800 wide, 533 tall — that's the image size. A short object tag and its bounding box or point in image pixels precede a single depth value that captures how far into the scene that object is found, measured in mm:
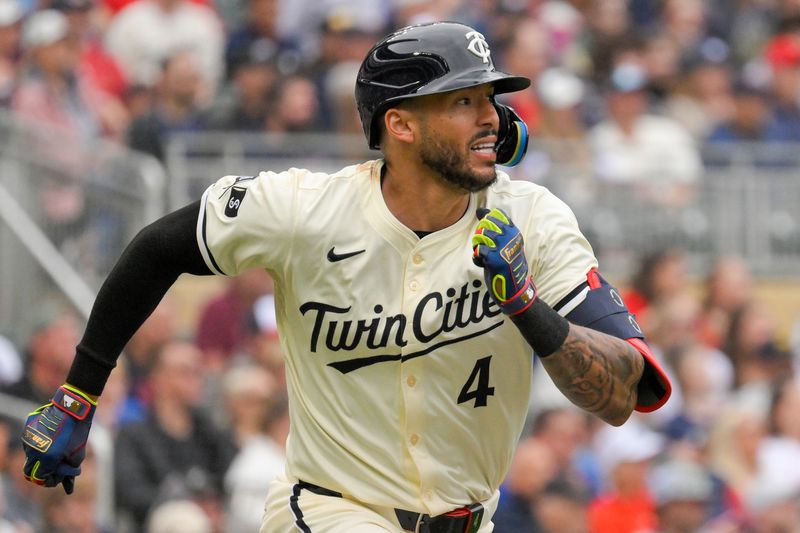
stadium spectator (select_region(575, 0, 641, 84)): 25594
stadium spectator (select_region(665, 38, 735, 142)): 24750
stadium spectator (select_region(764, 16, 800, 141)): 25250
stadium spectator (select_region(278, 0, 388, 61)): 23594
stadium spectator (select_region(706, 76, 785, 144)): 24672
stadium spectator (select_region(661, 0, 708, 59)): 26937
